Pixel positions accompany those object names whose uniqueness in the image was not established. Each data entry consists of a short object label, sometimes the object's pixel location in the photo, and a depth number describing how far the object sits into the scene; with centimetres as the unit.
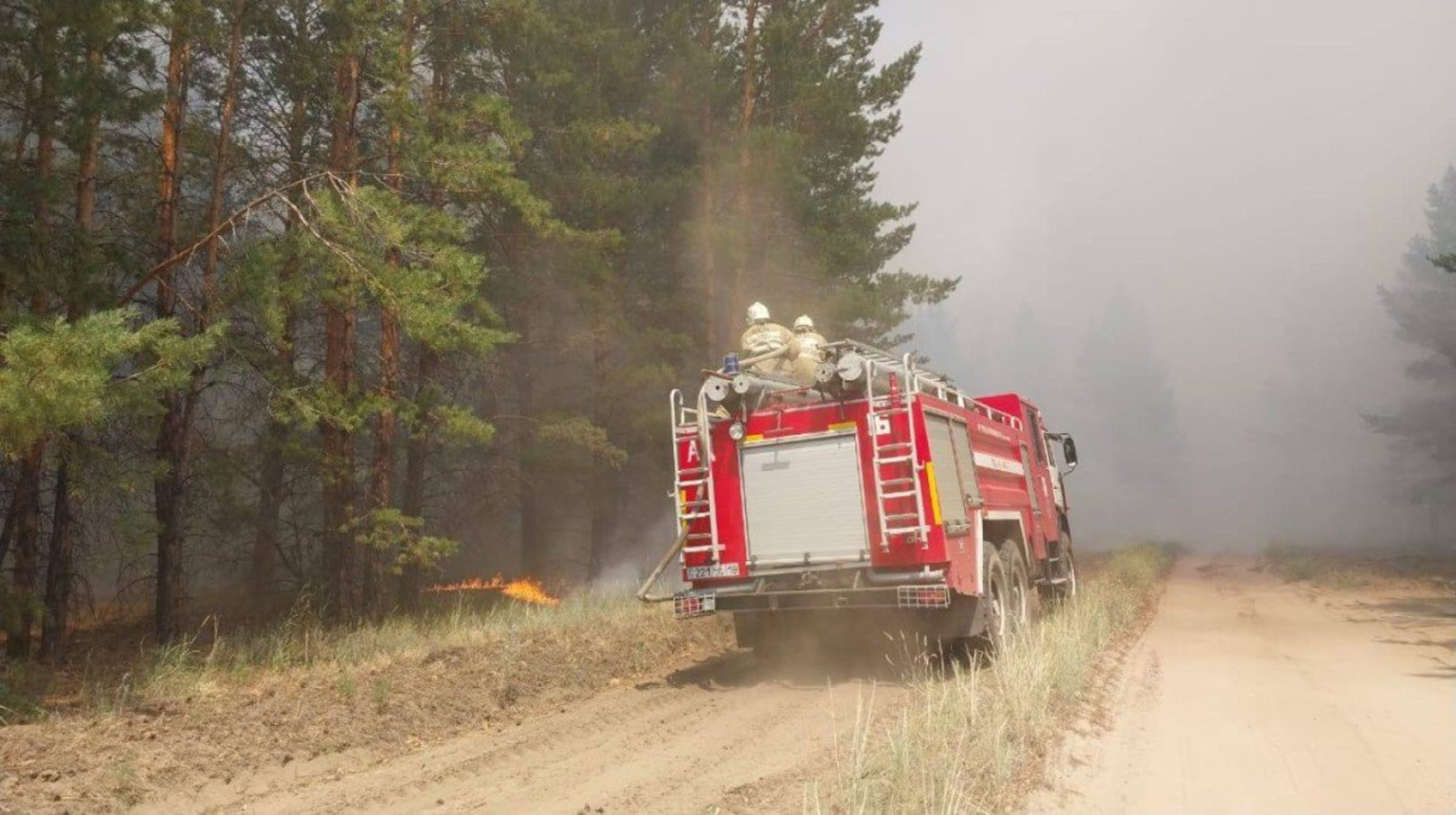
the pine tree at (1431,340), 4133
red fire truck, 756
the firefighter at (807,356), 931
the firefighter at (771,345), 927
